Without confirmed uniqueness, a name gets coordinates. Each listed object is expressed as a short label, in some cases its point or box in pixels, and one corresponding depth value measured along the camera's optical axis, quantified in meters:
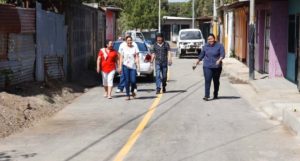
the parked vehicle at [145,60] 21.30
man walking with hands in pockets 17.16
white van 40.25
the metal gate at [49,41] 16.64
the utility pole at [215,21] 45.82
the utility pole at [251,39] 21.80
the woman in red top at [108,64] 16.14
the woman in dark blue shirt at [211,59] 15.58
